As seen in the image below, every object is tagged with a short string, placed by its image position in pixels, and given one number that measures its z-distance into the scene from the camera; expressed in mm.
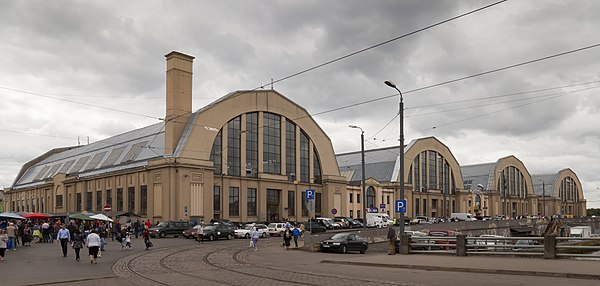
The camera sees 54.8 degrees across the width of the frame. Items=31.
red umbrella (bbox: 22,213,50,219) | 47191
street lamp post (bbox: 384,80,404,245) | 28078
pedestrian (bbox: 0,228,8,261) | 25062
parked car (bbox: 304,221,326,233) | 52119
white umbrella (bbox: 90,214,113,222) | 43731
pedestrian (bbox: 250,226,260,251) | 34716
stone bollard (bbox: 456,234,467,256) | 25297
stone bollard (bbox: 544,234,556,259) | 22438
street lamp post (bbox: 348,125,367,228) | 43259
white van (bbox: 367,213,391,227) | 68188
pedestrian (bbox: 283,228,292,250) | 35594
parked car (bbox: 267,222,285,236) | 52875
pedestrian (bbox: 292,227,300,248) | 36188
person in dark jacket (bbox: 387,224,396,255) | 27722
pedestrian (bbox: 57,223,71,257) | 27114
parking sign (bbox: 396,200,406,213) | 29670
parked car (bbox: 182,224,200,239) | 44688
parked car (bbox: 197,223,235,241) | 44125
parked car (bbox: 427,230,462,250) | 26306
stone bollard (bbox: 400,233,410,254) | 27797
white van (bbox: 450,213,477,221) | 87475
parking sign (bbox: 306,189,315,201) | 38706
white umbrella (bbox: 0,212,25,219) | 37156
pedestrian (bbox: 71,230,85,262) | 24828
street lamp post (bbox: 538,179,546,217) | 123438
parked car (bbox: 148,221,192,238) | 48781
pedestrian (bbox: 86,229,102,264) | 23375
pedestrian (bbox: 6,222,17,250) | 31984
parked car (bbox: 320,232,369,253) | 32812
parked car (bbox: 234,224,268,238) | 48606
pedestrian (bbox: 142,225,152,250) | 32875
